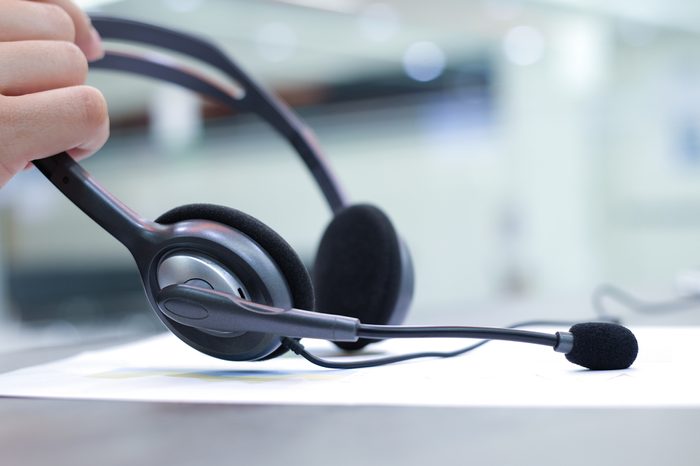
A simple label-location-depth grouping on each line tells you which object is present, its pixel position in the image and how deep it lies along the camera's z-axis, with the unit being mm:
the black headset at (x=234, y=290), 685
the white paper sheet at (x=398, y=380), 645
